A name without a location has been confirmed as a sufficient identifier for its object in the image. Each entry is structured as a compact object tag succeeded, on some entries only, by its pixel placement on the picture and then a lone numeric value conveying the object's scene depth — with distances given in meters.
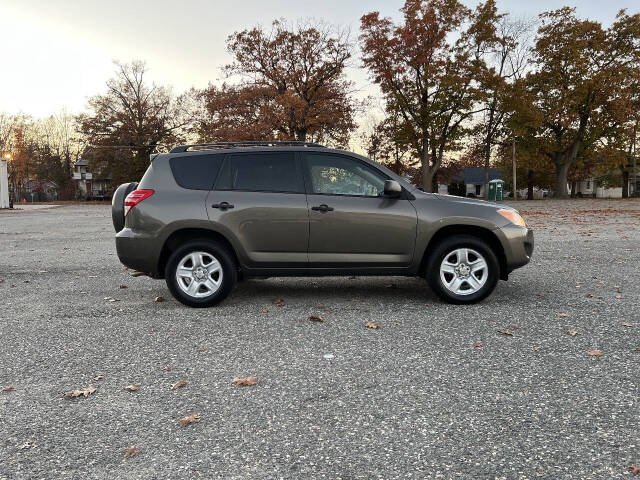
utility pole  42.46
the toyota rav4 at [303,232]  5.80
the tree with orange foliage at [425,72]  33.03
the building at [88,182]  62.24
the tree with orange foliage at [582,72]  40.31
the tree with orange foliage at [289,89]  35.72
